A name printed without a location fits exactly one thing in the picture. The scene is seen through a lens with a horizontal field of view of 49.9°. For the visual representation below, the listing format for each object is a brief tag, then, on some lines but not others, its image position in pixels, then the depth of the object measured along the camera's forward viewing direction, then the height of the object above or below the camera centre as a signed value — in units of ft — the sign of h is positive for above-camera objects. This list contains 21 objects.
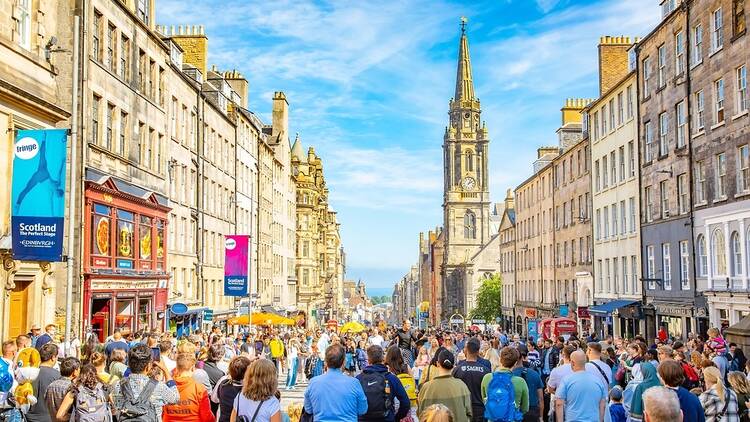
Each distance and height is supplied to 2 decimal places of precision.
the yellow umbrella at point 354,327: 99.81 -5.83
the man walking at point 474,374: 35.27 -4.17
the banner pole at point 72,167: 61.74 +10.13
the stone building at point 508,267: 250.37 +3.52
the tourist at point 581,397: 33.30 -4.95
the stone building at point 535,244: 194.01 +9.04
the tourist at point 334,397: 27.35 -4.00
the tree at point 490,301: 301.63 -8.49
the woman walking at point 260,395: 25.11 -3.55
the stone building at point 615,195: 129.18 +14.25
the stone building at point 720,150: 88.94 +14.84
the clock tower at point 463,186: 428.15 +50.42
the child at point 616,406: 37.68 -6.10
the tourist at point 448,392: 31.04 -4.38
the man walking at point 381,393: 29.89 -4.19
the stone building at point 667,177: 106.01 +14.12
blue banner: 60.29 +6.81
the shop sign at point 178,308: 106.01 -3.45
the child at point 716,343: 59.26 -5.20
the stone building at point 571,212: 160.86 +13.93
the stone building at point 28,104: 64.28 +15.01
